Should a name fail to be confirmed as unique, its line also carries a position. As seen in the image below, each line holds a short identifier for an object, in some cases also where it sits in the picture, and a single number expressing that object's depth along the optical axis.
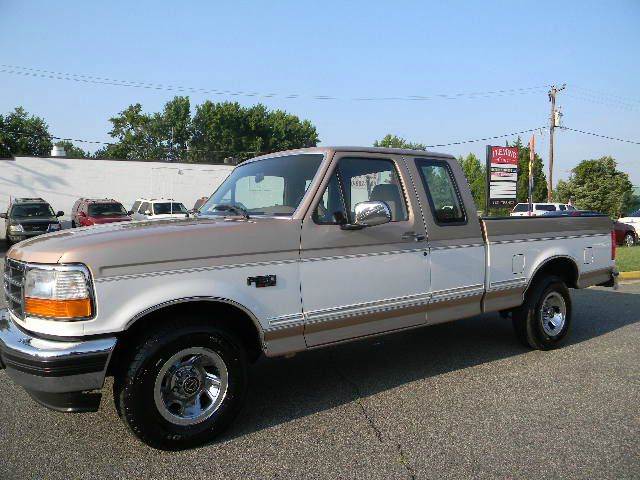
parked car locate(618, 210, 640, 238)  21.41
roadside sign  16.28
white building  27.08
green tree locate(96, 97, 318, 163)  71.25
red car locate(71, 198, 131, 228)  19.16
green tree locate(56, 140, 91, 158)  92.75
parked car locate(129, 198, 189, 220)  21.24
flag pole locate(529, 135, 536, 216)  17.97
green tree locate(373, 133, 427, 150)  83.50
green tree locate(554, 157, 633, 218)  42.69
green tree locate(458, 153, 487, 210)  60.44
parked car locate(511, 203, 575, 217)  26.86
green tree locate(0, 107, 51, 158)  56.47
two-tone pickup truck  2.95
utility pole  34.16
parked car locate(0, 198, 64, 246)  17.84
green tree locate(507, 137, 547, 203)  43.69
